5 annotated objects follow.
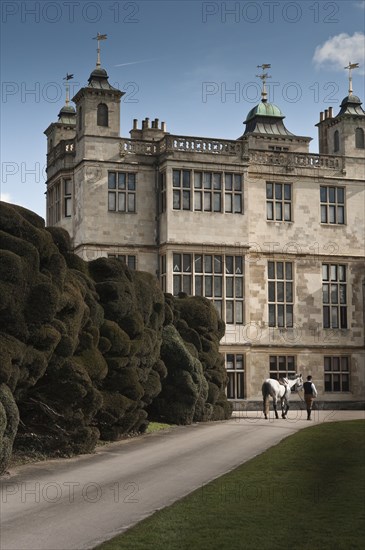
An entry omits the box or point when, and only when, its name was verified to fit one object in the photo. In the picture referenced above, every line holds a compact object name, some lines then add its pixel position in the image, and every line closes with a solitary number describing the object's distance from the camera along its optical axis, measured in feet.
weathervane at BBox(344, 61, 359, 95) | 148.21
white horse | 99.86
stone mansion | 126.00
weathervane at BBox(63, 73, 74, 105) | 144.87
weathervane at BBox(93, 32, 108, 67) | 132.46
